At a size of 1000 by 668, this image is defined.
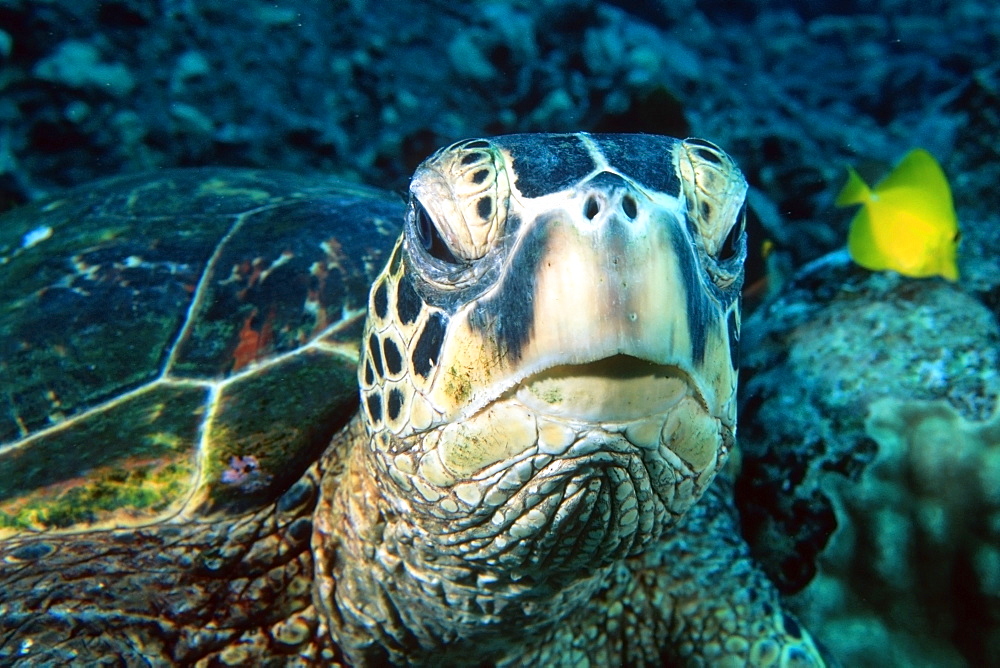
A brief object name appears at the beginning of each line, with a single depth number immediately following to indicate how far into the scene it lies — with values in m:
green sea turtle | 0.27
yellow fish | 0.61
